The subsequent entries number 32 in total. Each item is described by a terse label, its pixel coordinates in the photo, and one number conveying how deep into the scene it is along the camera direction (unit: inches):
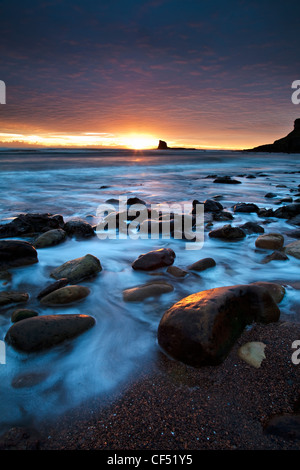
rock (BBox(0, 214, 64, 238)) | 181.2
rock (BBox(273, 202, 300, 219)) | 226.5
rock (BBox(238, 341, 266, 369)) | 64.7
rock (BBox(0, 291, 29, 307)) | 95.5
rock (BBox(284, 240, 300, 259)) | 137.1
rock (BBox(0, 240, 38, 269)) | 128.5
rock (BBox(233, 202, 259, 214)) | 256.1
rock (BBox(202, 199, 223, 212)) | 259.5
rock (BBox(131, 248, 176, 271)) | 127.3
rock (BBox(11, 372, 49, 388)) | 63.3
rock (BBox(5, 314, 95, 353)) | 72.4
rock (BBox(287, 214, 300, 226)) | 208.1
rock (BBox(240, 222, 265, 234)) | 185.8
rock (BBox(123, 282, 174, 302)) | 102.7
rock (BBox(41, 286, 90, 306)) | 97.7
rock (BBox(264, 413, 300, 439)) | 47.7
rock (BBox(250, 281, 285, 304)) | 94.5
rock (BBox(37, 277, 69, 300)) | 101.7
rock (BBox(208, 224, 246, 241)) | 172.1
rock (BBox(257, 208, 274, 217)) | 237.8
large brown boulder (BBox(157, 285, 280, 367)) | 63.5
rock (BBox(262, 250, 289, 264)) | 132.8
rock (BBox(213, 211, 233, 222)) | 227.6
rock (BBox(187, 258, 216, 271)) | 126.9
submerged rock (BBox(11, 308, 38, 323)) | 84.2
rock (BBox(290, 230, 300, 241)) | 180.1
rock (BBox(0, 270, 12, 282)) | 117.5
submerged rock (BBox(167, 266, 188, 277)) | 119.9
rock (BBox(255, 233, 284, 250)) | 152.4
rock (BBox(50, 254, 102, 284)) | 116.6
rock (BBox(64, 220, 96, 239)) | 182.2
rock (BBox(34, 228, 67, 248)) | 159.5
